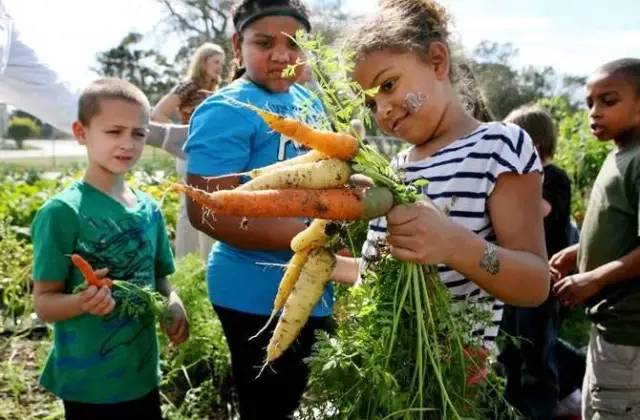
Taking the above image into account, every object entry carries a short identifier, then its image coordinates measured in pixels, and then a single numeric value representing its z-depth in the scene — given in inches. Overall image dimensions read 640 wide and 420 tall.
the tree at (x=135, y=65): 1323.8
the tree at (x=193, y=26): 1065.5
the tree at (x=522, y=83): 1043.3
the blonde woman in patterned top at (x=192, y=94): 193.9
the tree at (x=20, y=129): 1191.6
